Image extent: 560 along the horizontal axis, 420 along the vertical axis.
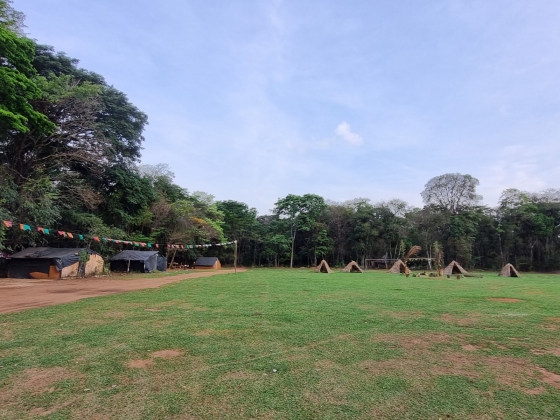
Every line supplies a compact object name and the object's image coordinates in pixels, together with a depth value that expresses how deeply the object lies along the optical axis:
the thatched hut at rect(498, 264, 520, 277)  24.19
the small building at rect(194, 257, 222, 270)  37.47
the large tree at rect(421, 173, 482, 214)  40.28
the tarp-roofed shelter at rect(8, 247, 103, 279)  19.68
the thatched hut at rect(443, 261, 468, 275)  24.66
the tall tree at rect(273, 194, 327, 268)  44.00
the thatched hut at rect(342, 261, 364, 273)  28.25
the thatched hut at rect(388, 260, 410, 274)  27.08
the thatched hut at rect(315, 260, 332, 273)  27.59
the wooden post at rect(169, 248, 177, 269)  35.51
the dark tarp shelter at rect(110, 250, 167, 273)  26.71
